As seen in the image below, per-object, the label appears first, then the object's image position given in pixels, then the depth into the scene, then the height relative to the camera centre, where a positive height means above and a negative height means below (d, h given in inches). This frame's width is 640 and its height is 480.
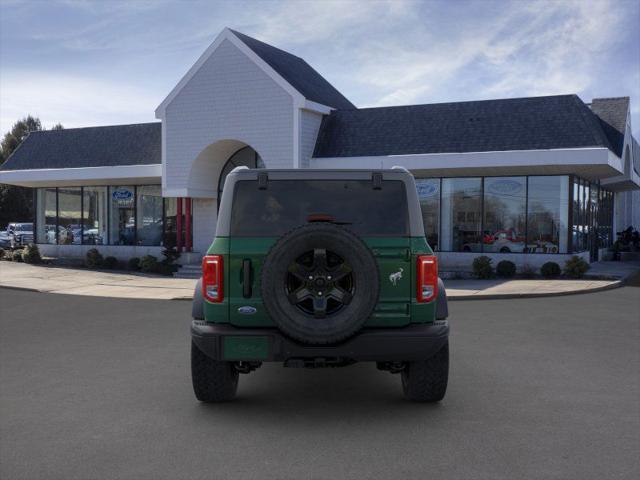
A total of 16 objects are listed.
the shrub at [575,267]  770.8 -45.7
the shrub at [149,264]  933.2 -57.0
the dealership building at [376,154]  827.4 +102.5
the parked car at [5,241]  1392.7 -38.5
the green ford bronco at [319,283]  208.4 -19.2
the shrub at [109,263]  995.9 -60.1
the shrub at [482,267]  793.6 -48.8
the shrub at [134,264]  971.3 -59.7
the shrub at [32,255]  1072.7 -52.4
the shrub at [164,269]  927.7 -64.1
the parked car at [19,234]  1327.5 -22.4
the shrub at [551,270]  789.9 -50.7
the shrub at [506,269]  804.6 -50.9
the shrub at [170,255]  952.6 -44.9
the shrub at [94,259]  999.6 -54.2
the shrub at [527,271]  806.5 -54.4
